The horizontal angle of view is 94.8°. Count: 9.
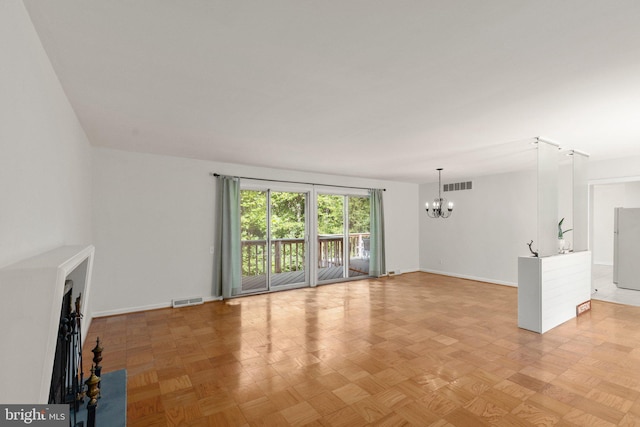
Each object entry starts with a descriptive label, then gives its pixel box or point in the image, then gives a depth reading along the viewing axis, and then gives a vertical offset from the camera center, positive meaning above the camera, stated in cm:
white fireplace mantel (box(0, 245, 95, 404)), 96 -39
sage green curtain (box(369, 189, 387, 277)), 715 -56
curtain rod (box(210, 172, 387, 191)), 517 +62
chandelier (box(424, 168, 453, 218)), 650 +6
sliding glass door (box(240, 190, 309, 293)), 572 -54
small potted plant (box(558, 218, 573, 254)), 443 -49
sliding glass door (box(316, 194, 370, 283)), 669 -58
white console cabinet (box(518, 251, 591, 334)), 376 -108
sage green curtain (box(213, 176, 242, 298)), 511 -48
